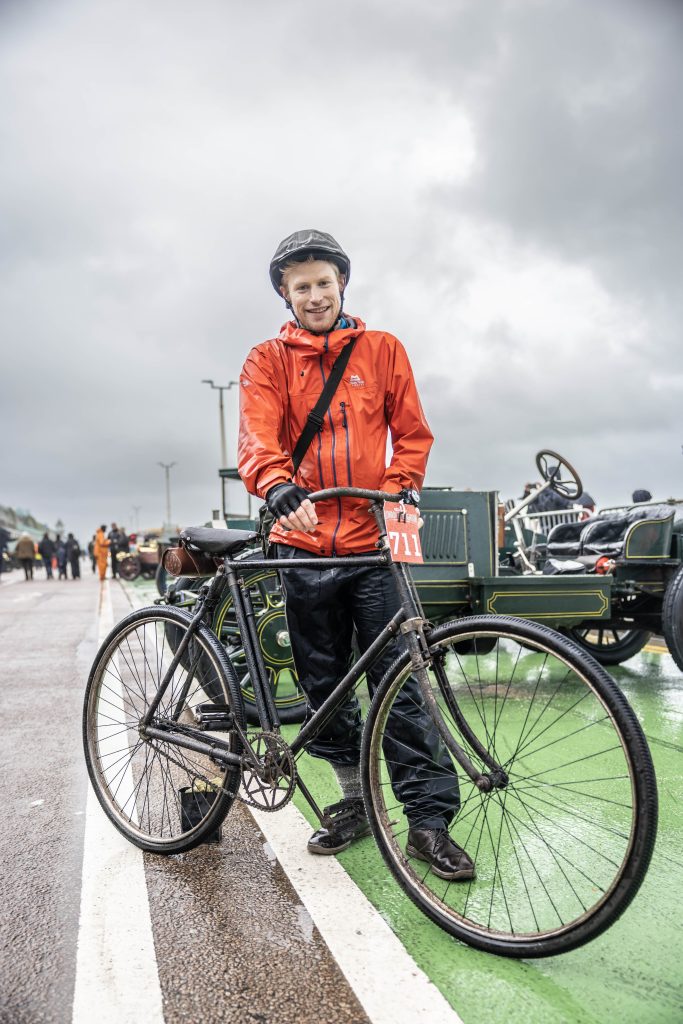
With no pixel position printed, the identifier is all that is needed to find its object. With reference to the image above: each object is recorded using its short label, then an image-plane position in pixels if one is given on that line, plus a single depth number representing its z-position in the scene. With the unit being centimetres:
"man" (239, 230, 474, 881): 252
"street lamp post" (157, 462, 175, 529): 7419
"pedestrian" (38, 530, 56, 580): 2746
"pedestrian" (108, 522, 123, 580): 2791
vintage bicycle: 191
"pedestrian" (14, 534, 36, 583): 2589
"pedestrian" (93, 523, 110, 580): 2484
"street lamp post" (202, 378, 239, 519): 4119
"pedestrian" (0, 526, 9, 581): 2713
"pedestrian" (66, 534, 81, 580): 2799
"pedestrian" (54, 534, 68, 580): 2825
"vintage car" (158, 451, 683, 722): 454
